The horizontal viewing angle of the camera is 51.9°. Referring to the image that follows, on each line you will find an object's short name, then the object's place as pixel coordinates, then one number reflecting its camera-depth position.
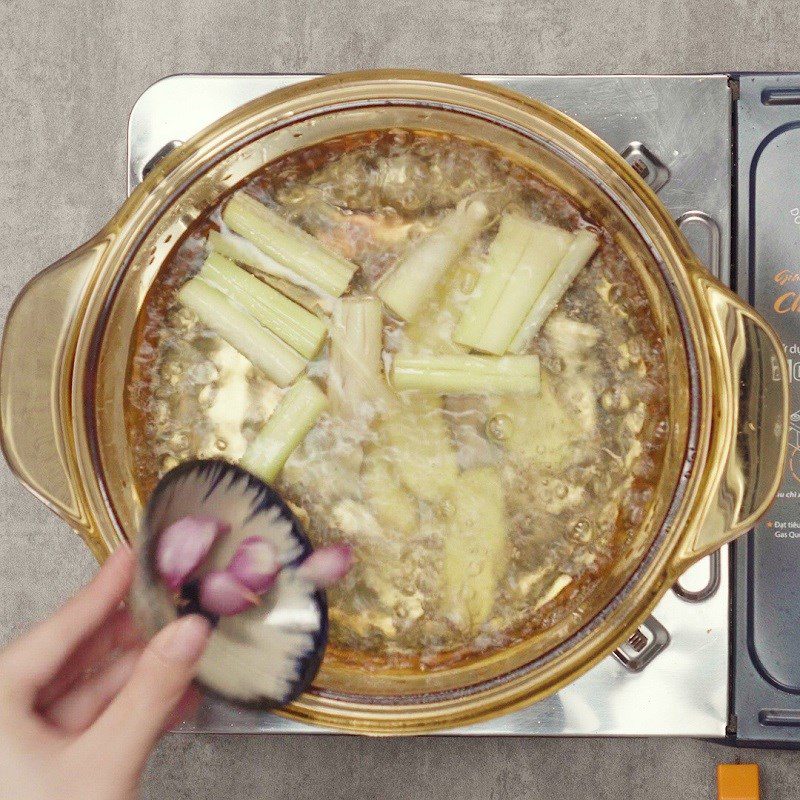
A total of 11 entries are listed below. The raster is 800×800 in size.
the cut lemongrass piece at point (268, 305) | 0.54
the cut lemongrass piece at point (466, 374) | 0.53
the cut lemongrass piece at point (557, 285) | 0.53
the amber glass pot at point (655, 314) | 0.49
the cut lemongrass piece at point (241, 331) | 0.54
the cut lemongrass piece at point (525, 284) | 0.53
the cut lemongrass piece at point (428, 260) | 0.53
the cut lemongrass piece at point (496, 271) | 0.53
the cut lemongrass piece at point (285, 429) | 0.53
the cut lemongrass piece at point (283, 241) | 0.53
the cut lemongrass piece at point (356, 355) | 0.53
